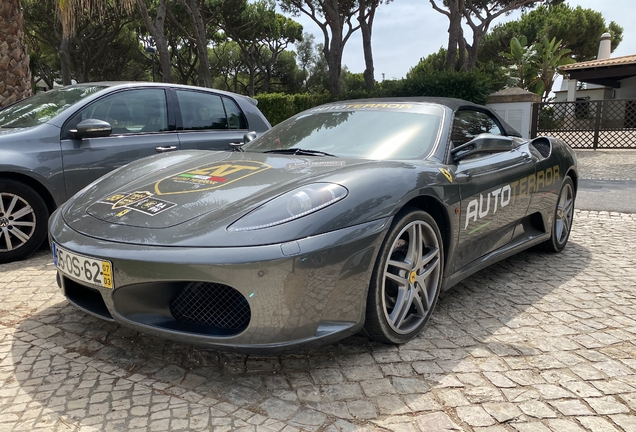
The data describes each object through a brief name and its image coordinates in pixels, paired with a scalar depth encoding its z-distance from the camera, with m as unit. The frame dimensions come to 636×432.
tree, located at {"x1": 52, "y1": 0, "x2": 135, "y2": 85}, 7.82
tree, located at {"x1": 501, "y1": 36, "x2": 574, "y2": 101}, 25.58
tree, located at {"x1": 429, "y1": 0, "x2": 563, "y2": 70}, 17.62
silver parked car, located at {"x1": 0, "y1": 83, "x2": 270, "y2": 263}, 4.05
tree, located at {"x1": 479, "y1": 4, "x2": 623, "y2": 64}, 34.66
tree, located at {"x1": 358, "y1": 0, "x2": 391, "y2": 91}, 21.88
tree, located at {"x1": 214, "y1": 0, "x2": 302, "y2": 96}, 28.12
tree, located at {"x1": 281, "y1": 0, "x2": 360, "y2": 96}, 19.36
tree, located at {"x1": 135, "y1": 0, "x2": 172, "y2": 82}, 13.05
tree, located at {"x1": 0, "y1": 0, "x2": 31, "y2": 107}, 7.03
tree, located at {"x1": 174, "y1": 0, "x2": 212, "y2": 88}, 15.61
